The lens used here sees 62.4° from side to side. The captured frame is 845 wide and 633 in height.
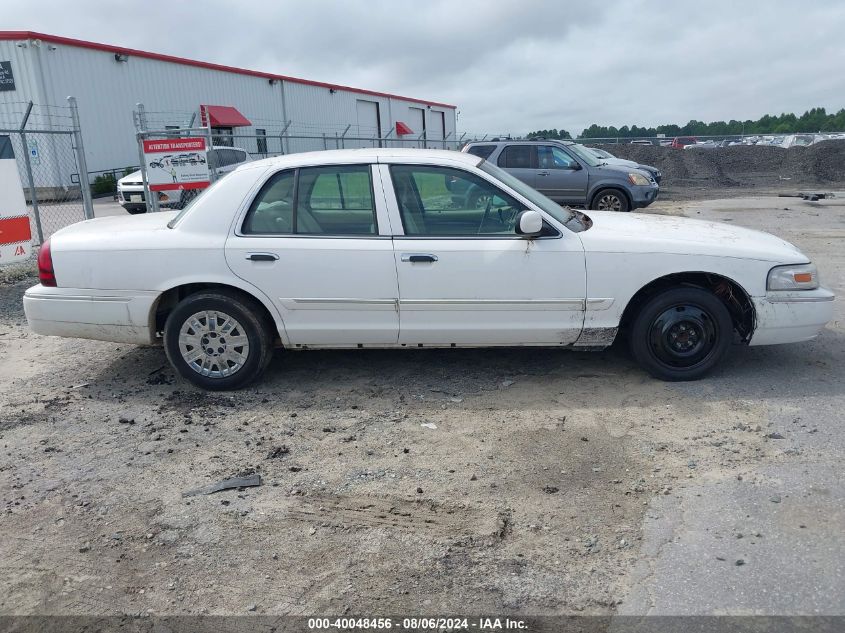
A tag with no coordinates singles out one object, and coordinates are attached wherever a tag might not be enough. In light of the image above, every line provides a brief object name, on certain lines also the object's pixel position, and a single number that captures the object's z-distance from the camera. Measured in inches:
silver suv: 569.0
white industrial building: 868.0
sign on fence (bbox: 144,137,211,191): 386.0
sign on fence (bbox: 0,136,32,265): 315.6
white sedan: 190.5
